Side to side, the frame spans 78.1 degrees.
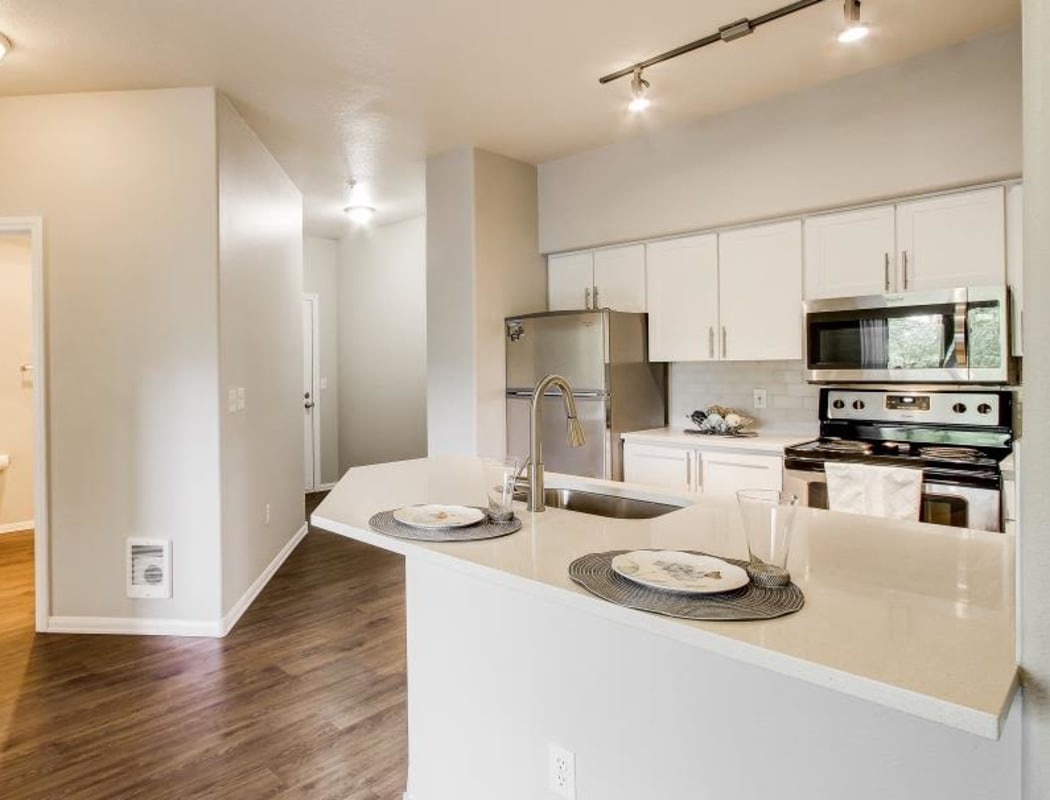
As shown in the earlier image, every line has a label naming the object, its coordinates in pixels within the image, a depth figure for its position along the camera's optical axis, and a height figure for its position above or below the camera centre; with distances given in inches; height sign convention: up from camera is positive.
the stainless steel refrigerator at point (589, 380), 146.9 +3.5
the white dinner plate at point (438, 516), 59.6 -11.6
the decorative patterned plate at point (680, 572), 41.8 -12.4
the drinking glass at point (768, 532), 43.7 -9.6
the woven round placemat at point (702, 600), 38.4 -13.0
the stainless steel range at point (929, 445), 102.8 -10.1
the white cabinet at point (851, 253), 122.4 +26.9
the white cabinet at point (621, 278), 159.2 +29.2
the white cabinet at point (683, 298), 147.3 +22.2
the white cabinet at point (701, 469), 129.3 -16.1
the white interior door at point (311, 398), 255.9 +0.2
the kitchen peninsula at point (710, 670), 34.0 -21.0
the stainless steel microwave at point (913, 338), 109.0 +9.4
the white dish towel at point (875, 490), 105.0 -16.7
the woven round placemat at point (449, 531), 57.2 -12.3
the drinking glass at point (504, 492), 63.2 -9.5
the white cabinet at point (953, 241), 110.6 +26.4
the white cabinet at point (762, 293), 134.6 +21.3
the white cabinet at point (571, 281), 168.7 +30.2
